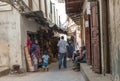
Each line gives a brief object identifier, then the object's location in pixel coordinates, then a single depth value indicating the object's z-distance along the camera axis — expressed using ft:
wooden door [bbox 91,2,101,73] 36.86
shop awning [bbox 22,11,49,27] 55.55
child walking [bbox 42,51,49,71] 56.90
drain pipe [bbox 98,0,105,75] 35.10
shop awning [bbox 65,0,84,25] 64.45
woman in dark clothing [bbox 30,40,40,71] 56.44
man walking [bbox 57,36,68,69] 59.16
